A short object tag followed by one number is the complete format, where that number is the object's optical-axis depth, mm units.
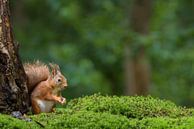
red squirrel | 8250
